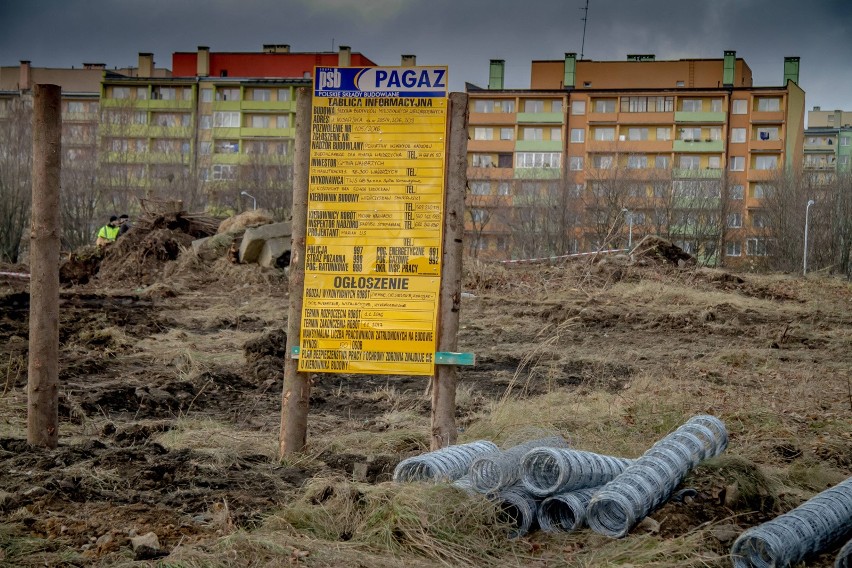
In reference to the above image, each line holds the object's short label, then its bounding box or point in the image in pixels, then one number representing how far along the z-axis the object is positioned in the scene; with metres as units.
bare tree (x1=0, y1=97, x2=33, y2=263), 48.19
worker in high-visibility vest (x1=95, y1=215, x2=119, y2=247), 31.53
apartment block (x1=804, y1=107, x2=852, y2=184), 120.44
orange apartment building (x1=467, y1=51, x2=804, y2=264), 81.59
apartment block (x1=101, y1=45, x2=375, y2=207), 91.50
